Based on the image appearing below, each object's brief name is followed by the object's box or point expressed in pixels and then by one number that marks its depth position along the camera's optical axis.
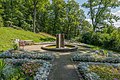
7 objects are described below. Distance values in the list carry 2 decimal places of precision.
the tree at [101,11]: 12.83
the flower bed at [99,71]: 2.94
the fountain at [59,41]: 6.60
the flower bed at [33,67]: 2.95
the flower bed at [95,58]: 4.28
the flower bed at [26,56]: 4.47
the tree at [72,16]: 16.12
